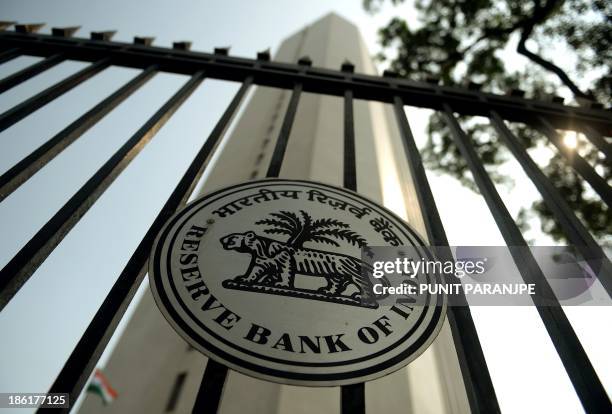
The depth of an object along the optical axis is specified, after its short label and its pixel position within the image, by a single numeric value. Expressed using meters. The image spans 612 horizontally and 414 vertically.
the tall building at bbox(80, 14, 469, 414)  6.86
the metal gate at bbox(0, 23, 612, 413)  1.17
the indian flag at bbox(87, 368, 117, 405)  10.45
